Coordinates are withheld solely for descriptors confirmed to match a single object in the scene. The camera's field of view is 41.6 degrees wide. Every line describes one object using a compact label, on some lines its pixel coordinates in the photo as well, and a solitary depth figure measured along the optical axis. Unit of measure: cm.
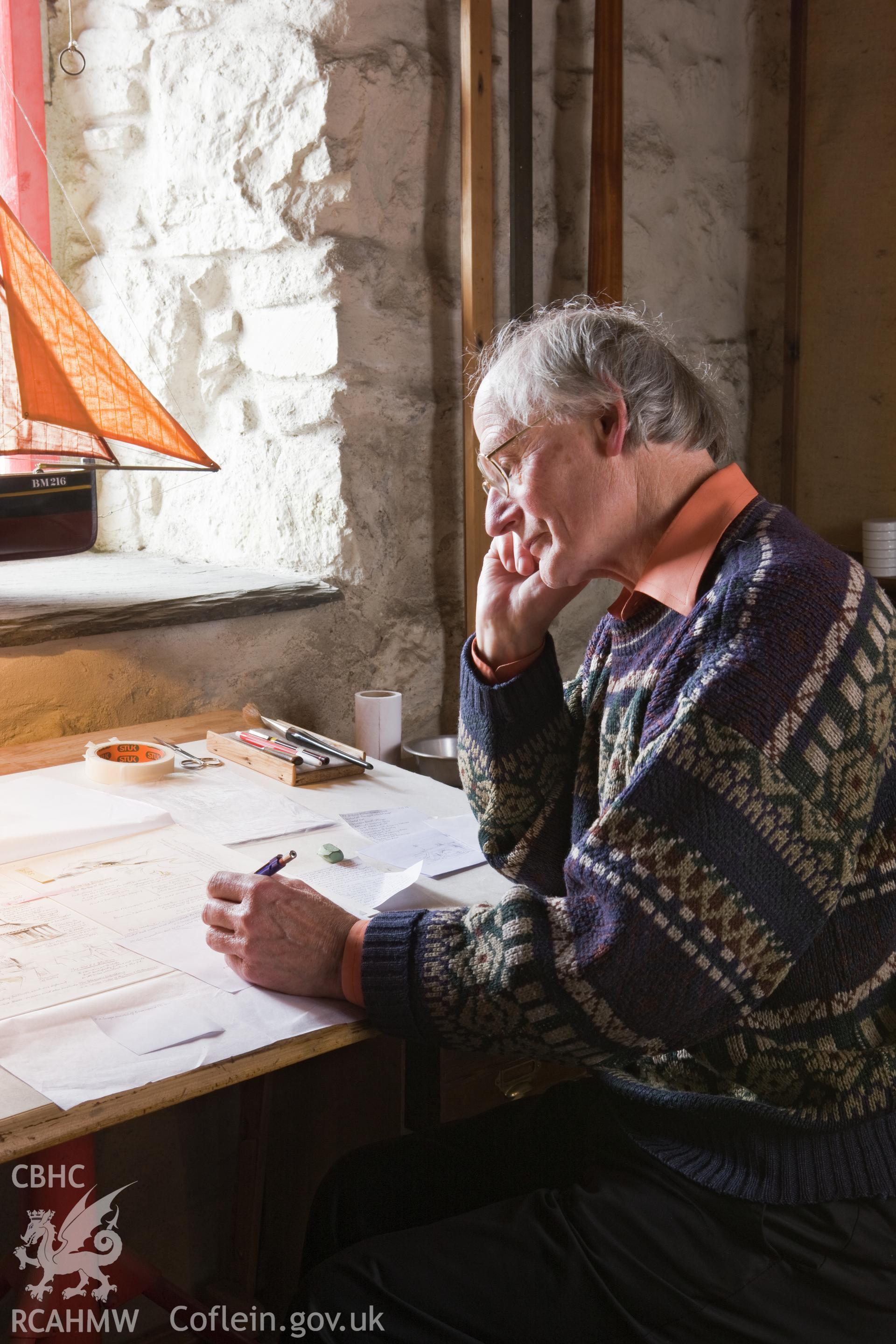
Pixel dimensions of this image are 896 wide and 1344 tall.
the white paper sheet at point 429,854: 139
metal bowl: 211
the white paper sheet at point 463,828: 149
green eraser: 139
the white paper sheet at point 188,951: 109
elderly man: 94
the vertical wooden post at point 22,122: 241
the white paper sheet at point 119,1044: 91
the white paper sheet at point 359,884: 127
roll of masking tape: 167
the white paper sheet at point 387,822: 151
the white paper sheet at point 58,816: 140
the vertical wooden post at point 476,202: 218
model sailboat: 150
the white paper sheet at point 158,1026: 97
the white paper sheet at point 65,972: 104
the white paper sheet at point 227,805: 150
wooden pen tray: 171
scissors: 176
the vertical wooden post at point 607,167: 236
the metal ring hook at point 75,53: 245
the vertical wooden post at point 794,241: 274
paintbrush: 181
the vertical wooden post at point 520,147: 226
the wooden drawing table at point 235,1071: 85
